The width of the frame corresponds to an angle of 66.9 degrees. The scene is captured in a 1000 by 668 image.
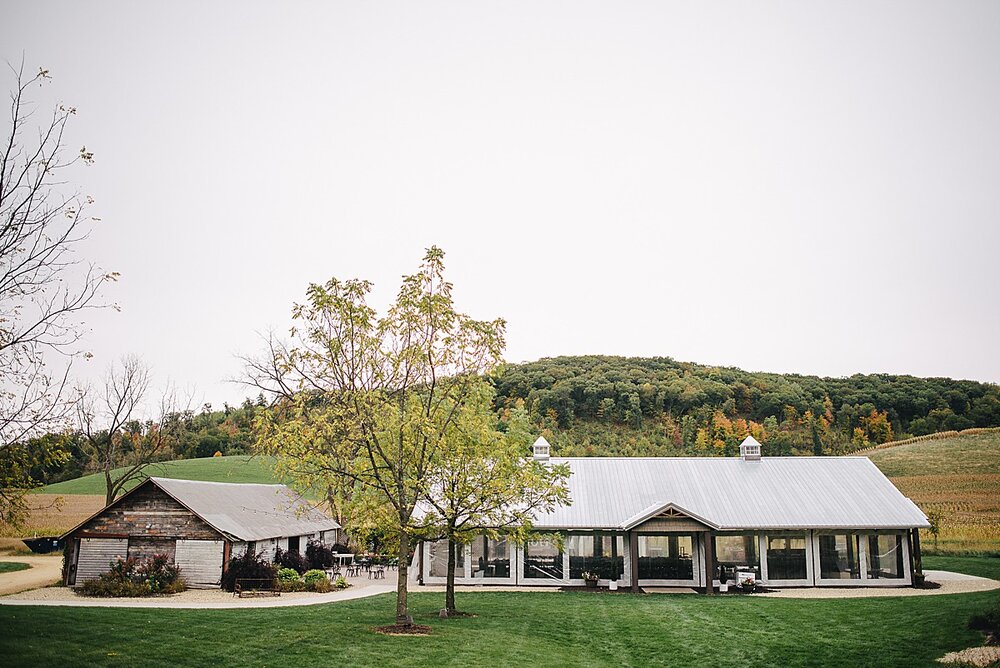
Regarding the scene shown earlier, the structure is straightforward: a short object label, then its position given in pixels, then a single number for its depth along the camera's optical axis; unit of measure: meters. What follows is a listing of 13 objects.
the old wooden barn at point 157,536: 26.70
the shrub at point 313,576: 28.12
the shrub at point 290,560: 30.72
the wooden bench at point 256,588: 25.70
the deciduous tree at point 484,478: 19.56
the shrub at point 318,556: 34.31
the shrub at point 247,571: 26.53
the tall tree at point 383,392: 18.41
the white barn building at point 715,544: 28.34
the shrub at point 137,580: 24.67
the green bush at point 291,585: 27.27
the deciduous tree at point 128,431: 40.34
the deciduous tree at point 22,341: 11.57
